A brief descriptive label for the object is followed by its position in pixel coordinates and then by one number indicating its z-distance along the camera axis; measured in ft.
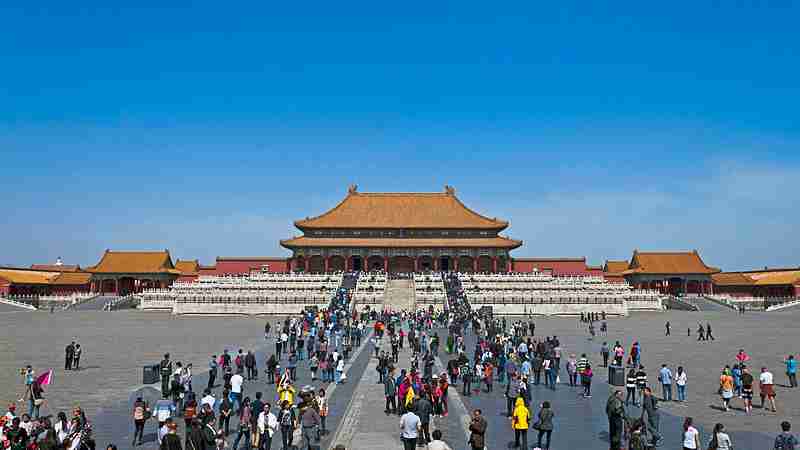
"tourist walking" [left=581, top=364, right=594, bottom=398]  66.59
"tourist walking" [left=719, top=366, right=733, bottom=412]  59.99
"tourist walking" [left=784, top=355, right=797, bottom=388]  72.13
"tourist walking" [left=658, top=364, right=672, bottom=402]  65.10
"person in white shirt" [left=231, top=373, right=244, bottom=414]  57.31
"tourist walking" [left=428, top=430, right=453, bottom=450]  34.60
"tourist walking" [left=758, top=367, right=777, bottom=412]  60.34
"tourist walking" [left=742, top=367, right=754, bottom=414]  60.08
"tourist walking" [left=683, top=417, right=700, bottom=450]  42.75
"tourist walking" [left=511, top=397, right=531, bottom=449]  46.70
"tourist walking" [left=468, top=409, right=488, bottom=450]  40.96
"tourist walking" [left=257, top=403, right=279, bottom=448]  45.32
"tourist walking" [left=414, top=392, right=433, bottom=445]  48.33
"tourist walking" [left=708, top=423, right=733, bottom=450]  41.16
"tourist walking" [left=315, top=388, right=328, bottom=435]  50.72
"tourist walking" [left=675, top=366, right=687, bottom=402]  64.28
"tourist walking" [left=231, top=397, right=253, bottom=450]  47.32
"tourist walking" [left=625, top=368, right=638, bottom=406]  62.80
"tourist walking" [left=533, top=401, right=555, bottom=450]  46.60
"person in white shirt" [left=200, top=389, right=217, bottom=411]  49.15
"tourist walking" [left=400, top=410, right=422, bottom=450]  42.86
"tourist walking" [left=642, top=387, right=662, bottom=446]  45.39
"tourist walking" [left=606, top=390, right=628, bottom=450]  46.93
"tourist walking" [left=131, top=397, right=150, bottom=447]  47.67
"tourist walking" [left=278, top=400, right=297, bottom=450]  46.50
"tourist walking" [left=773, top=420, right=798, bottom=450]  39.78
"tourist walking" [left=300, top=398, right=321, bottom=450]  45.19
